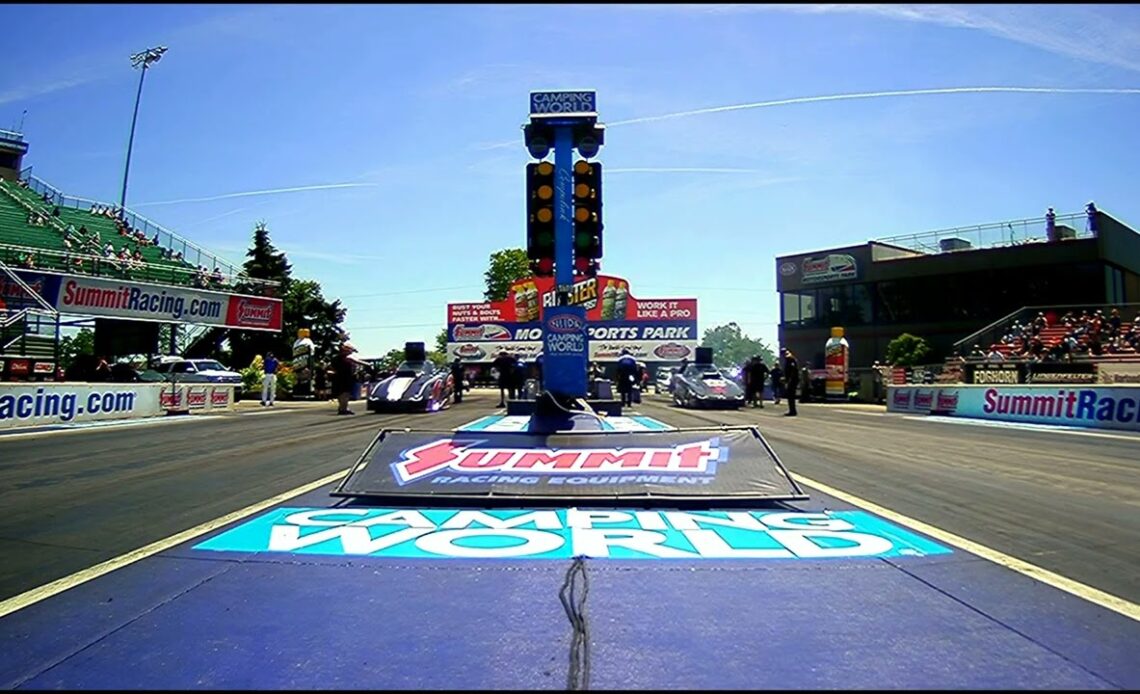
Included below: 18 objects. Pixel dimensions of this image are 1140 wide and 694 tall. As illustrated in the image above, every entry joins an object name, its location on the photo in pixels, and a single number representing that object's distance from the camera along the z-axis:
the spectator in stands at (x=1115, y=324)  23.64
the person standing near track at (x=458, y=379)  28.92
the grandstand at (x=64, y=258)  27.83
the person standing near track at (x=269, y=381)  26.27
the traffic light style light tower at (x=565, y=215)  9.72
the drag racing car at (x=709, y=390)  24.30
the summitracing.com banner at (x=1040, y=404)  15.02
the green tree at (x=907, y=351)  34.19
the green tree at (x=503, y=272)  75.75
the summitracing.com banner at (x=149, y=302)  28.70
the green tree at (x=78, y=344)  53.56
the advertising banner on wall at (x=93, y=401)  15.23
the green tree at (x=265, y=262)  52.91
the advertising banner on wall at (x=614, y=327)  54.75
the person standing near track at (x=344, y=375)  20.64
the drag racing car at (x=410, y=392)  21.38
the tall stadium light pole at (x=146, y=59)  44.61
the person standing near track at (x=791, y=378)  20.61
